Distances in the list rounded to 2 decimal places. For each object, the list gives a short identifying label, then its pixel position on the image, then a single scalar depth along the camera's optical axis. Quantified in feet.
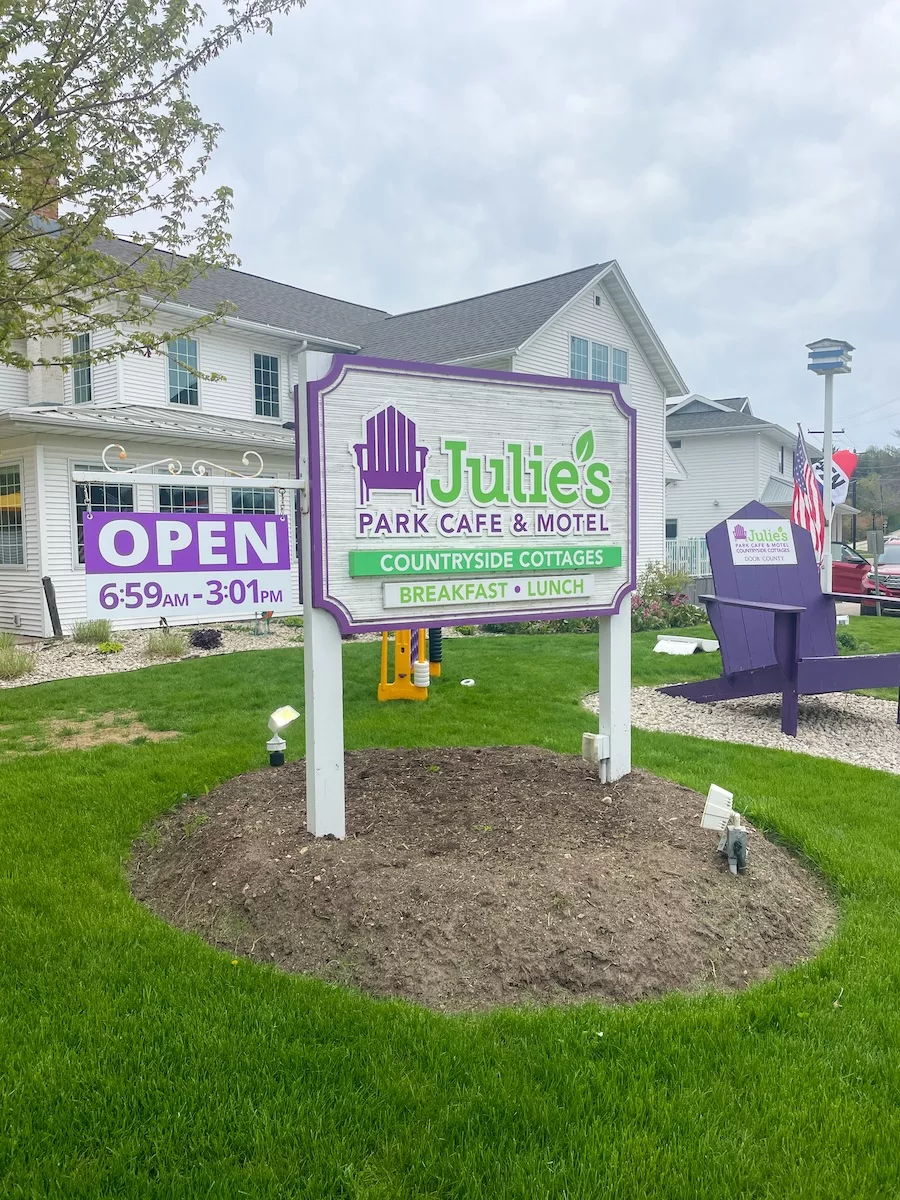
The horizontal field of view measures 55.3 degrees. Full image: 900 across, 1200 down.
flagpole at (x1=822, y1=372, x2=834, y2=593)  39.40
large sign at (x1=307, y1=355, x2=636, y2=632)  12.93
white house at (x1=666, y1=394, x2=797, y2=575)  96.58
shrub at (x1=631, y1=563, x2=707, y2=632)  46.88
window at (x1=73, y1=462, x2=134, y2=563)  42.29
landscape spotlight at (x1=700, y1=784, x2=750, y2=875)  12.40
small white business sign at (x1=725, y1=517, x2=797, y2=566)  25.27
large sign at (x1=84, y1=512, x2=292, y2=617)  11.27
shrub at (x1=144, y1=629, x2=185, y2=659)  34.94
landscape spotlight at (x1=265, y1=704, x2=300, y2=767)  16.61
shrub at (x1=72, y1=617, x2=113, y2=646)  37.40
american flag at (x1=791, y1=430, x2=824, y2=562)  37.45
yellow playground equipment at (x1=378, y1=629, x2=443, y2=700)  25.52
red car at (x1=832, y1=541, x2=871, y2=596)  62.57
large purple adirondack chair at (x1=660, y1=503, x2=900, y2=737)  22.29
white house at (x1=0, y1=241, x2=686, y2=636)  41.04
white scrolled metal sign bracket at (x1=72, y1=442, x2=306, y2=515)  11.66
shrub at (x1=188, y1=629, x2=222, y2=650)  37.35
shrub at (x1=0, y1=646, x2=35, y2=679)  30.99
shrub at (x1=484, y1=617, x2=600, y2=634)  43.83
